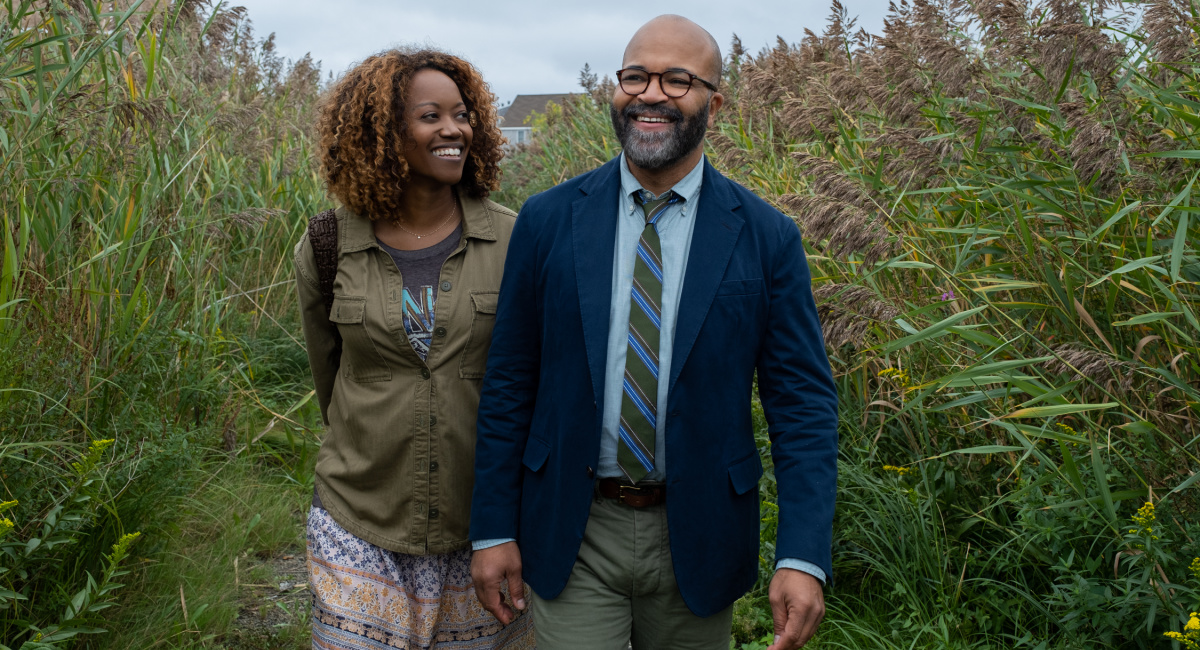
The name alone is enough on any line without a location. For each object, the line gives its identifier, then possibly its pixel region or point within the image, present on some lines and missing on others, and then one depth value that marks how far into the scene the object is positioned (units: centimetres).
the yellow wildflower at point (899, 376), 356
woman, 278
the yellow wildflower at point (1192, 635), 214
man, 239
